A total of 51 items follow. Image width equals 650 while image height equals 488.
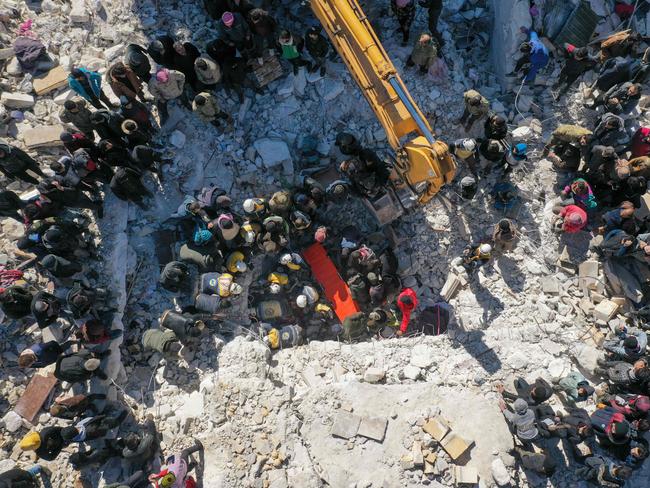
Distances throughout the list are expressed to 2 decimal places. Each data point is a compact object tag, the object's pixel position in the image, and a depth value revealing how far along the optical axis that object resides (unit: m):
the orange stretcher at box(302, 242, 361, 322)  10.27
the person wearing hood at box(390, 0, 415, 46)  9.51
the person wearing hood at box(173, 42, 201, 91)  9.03
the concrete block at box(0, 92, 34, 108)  10.34
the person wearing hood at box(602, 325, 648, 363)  8.09
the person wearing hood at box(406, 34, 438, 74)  9.55
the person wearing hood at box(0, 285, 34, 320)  8.22
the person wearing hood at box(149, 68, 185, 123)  9.02
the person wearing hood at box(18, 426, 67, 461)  7.68
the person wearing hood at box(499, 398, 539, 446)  7.60
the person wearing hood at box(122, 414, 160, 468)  7.83
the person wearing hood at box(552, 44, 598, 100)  9.66
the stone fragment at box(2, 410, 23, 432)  8.58
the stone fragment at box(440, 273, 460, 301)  10.13
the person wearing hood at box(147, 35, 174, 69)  8.76
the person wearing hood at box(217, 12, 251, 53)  8.84
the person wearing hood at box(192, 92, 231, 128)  9.07
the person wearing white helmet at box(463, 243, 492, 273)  9.05
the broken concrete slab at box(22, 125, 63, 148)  10.15
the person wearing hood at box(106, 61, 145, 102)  8.89
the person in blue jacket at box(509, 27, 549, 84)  10.19
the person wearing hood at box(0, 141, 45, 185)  8.63
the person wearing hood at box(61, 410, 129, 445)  7.80
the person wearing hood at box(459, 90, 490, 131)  9.38
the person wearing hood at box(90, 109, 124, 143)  8.57
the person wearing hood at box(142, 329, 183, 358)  8.62
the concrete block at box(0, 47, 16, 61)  10.60
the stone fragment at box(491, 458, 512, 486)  7.63
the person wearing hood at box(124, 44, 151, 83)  8.90
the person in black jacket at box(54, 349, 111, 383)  8.16
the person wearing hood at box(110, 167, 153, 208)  8.85
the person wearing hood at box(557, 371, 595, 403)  8.05
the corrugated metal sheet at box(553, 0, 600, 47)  11.10
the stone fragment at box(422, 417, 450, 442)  7.91
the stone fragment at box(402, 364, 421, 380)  8.82
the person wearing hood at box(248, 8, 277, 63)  8.99
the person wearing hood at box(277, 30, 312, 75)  9.29
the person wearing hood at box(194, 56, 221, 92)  8.77
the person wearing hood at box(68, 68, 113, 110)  8.96
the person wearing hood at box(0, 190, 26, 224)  8.77
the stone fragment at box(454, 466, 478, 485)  7.65
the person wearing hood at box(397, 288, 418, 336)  9.21
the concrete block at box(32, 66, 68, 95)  10.62
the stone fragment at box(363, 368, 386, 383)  8.73
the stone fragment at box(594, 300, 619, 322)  9.23
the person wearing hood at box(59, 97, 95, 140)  8.67
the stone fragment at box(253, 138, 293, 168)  10.51
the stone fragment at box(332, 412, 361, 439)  8.13
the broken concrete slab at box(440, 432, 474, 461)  7.77
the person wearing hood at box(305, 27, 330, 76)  9.45
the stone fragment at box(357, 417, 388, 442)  8.06
